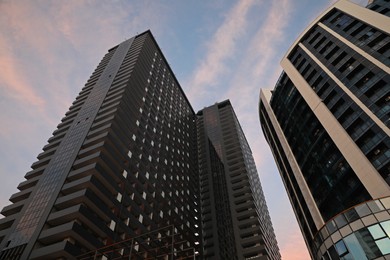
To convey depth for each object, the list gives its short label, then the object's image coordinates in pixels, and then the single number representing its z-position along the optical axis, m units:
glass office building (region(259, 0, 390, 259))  30.62
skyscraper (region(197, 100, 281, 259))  84.94
